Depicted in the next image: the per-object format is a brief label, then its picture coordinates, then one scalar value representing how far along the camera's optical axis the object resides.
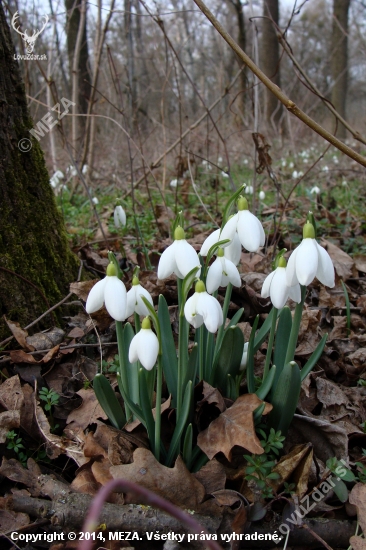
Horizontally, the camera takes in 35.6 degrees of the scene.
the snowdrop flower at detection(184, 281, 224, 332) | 0.30
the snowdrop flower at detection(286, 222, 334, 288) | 0.29
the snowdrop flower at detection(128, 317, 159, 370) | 0.29
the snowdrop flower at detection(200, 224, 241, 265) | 0.34
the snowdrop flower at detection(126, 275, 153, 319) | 0.32
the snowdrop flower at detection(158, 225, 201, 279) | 0.31
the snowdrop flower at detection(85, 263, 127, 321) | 0.30
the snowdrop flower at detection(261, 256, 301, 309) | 0.31
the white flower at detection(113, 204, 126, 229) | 0.60
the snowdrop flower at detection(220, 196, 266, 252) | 0.32
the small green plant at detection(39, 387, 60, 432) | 0.37
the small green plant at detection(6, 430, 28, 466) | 0.35
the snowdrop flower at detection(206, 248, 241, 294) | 0.32
